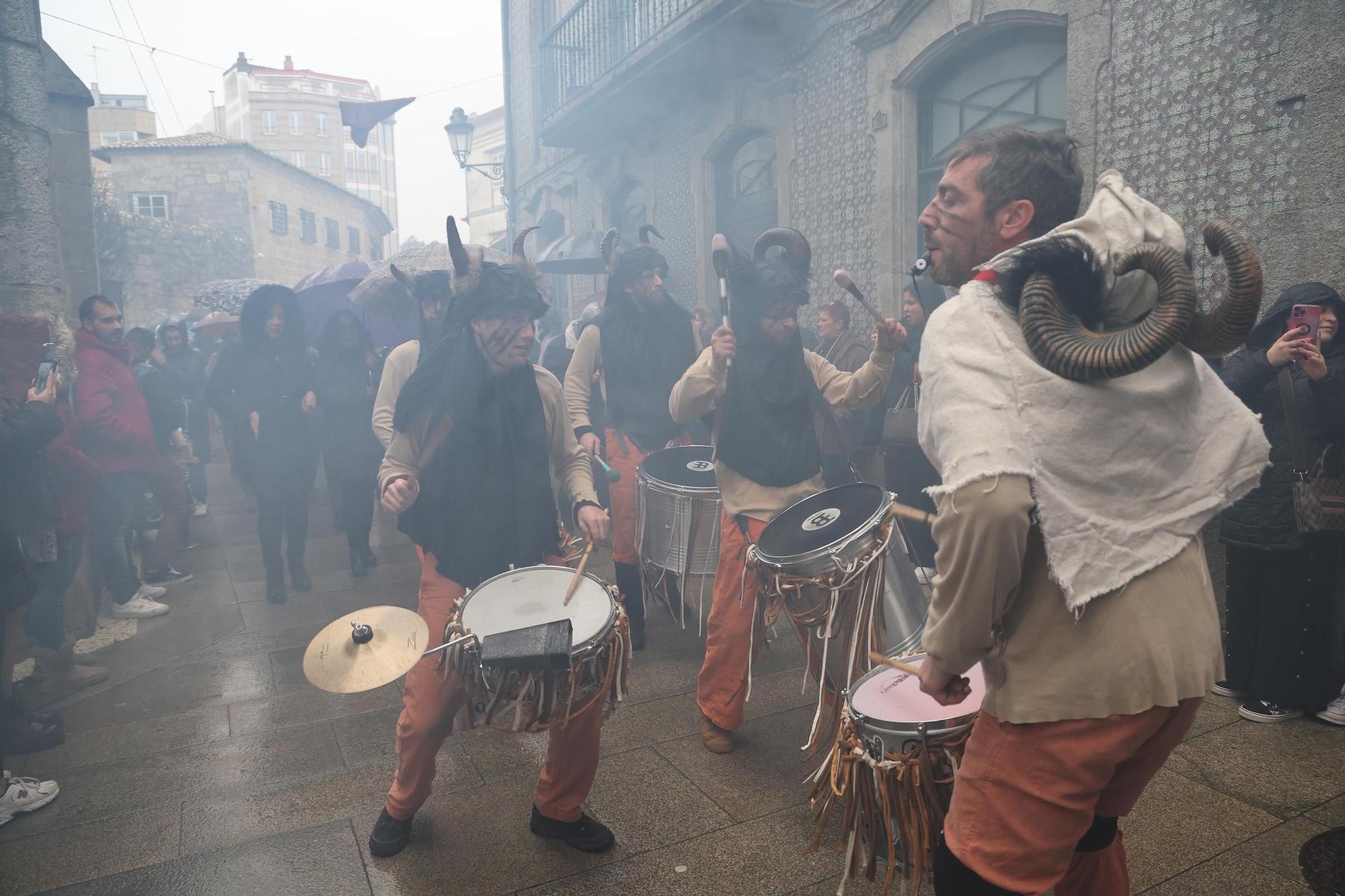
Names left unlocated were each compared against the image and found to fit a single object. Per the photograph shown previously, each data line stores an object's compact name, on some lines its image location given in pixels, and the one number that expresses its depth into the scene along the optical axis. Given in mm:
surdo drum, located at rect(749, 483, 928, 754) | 2979
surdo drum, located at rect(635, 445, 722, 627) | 4328
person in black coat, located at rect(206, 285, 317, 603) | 6836
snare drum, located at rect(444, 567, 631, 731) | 2652
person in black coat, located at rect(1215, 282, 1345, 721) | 3811
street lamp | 17297
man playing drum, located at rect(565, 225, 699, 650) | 5363
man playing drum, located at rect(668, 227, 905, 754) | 3877
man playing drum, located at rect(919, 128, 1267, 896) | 1540
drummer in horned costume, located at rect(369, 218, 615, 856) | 3297
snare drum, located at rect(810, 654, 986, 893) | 2137
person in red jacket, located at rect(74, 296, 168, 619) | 6195
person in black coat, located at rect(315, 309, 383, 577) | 7340
